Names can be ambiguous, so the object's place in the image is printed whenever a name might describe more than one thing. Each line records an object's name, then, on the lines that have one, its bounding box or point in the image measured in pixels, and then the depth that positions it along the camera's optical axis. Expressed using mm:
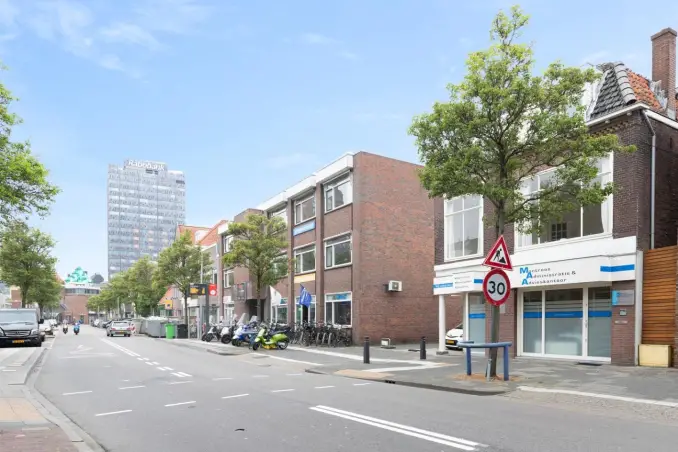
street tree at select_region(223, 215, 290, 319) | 29234
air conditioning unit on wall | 28230
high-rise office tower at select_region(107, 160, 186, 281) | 198625
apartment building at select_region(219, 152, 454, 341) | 28188
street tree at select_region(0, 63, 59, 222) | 15594
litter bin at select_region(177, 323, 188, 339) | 41500
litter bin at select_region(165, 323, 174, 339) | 41812
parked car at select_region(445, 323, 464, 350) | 22594
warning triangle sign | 12938
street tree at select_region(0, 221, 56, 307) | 45878
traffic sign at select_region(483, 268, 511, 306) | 12898
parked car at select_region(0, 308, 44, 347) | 29016
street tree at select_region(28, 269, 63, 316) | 50188
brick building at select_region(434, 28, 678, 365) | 15562
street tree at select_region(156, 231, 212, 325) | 44938
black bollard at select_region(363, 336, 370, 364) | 18281
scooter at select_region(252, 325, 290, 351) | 25219
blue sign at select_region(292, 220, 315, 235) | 33431
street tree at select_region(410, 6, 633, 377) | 13391
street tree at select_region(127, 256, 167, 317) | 72456
